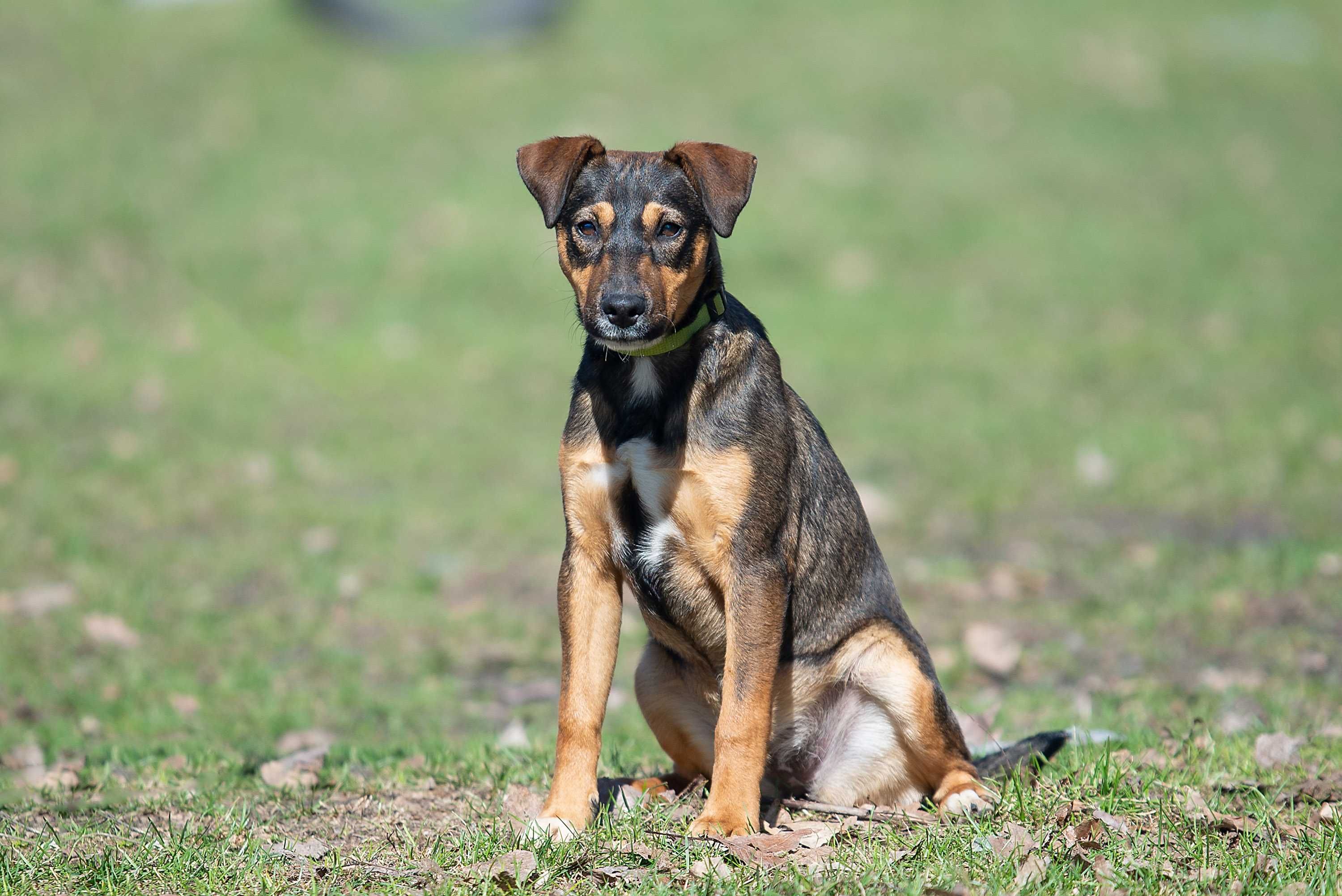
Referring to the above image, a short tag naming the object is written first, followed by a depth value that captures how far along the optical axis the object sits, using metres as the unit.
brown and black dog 8.47
